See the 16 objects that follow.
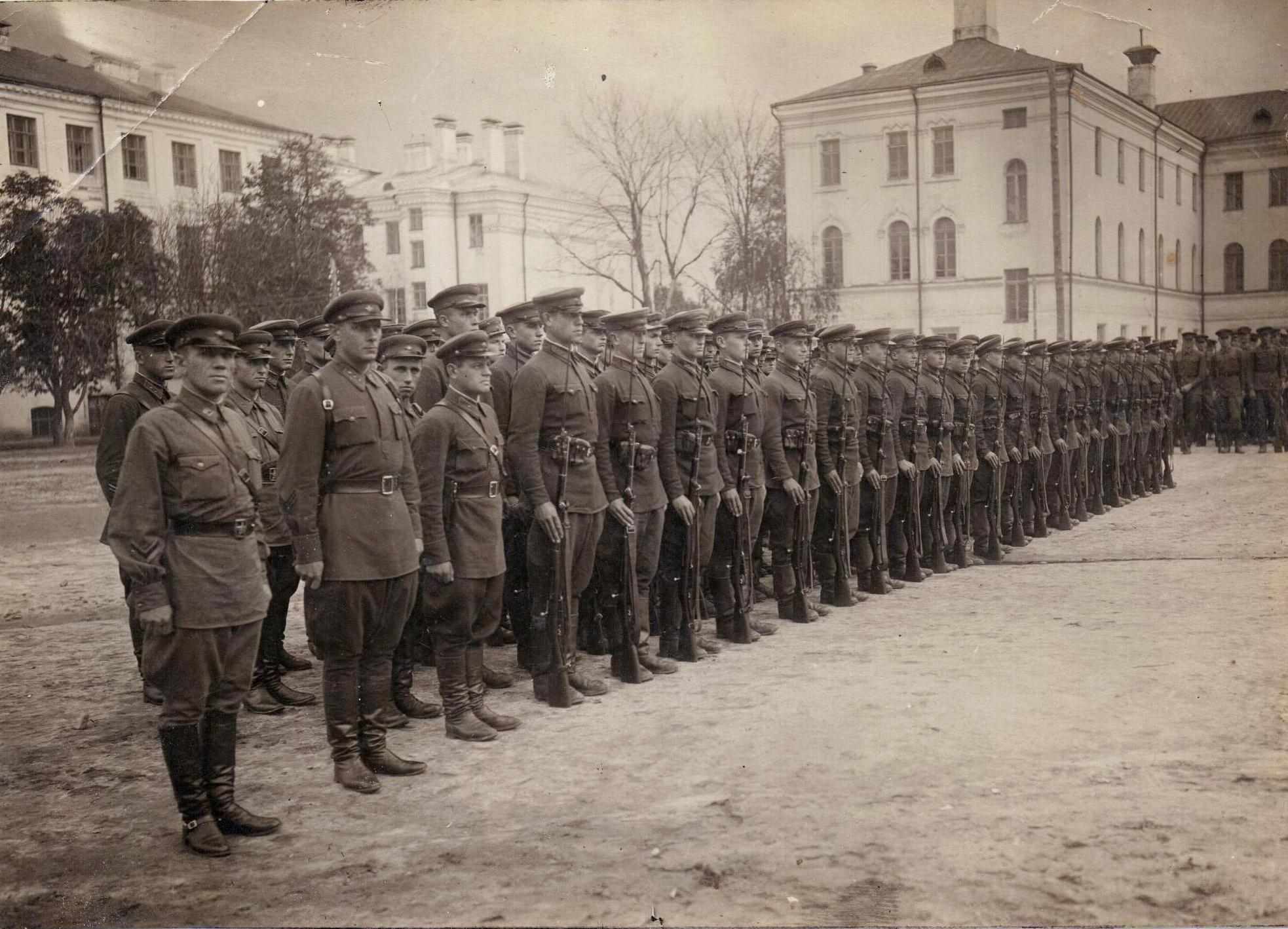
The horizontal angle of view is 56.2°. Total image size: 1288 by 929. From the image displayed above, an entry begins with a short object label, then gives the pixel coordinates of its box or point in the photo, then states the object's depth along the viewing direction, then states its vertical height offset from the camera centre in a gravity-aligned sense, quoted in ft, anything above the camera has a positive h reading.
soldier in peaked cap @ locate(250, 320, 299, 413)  23.36 +0.46
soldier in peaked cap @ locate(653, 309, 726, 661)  23.16 -1.82
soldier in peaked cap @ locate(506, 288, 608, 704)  20.04 -1.39
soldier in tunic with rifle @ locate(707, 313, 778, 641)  24.72 -1.30
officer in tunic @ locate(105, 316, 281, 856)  13.83 -2.12
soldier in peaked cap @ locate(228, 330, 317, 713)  20.58 -2.56
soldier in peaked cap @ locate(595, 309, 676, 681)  21.94 -1.58
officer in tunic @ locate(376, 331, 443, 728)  18.72 -4.11
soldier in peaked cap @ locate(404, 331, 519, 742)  18.15 -2.10
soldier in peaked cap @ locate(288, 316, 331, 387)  23.21 +0.85
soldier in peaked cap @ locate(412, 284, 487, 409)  22.17 +1.09
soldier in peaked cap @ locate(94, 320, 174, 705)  20.25 -0.22
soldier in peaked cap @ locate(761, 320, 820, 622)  26.32 -1.89
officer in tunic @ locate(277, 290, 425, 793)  15.98 -1.95
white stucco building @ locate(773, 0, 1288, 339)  73.87 +11.09
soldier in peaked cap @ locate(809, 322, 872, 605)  27.94 -1.82
